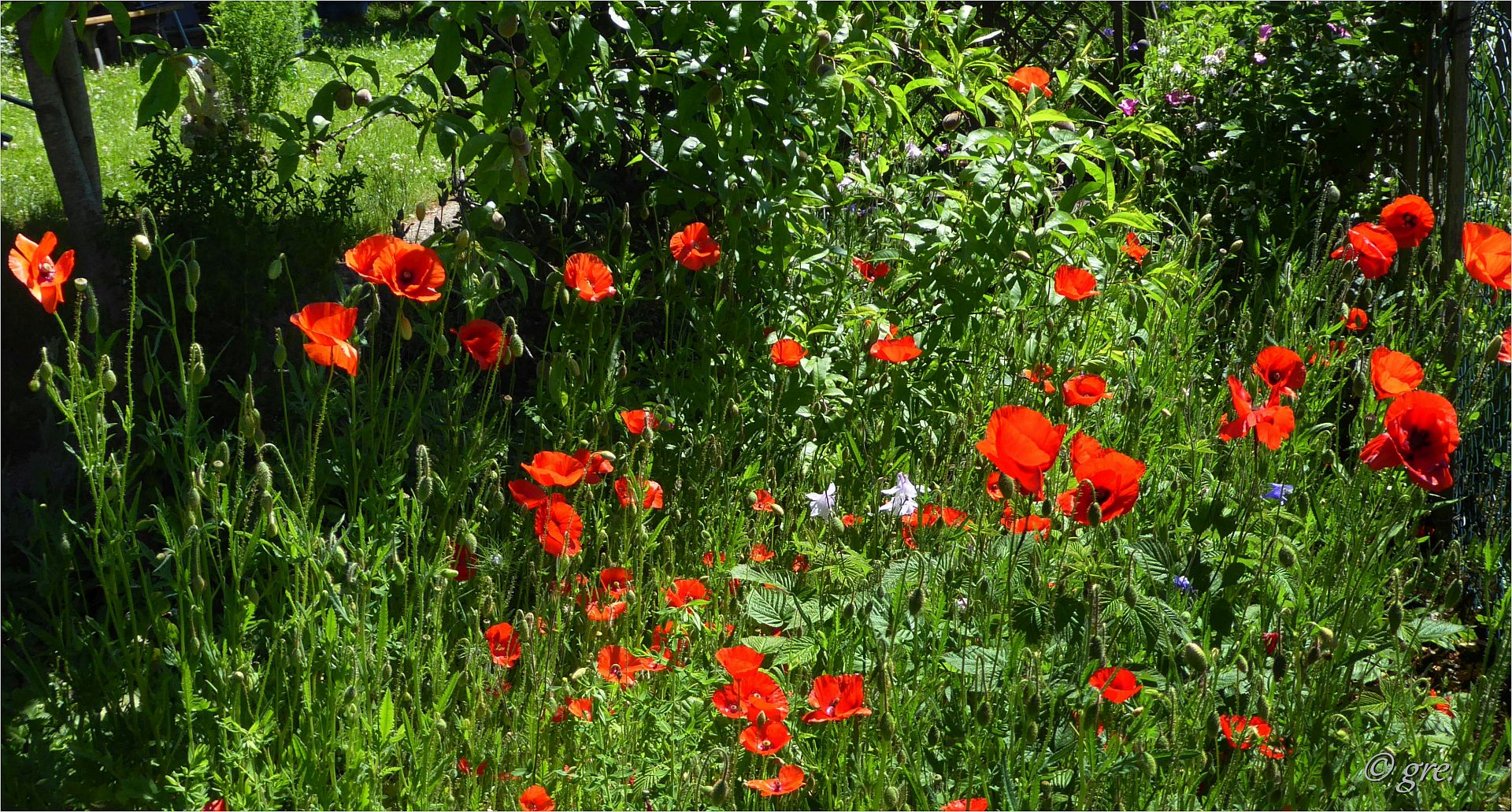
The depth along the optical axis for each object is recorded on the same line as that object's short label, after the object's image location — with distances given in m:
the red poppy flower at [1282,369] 1.89
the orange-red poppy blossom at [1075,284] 2.32
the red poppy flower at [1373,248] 2.15
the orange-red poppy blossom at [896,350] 2.25
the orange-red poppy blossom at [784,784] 1.47
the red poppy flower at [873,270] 2.66
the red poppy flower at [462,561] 2.06
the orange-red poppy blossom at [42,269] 1.59
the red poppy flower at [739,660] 1.57
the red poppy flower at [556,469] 1.94
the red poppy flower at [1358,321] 2.46
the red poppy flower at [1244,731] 1.58
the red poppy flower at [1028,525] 1.67
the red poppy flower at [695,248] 2.32
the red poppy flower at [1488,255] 1.81
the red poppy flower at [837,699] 1.52
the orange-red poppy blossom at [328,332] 1.68
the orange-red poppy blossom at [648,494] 2.12
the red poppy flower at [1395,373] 1.70
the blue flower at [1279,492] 1.89
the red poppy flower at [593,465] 2.05
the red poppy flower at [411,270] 1.82
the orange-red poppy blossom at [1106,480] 1.46
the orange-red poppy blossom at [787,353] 2.27
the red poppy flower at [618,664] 1.81
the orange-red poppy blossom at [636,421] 2.17
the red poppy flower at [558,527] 1.88
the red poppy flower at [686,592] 1.97
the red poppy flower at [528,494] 2.01
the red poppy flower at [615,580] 2.04
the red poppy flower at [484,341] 1.98
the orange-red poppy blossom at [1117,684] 1.54
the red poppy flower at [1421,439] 1.49
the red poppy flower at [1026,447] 1.40
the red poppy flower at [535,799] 1.54
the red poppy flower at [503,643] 1.83
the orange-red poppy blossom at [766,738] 1.52
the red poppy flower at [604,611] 1.95
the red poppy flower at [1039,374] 2.38
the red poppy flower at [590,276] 2.17
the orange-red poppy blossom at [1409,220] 2.16
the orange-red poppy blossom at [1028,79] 2.59
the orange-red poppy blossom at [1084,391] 2.00
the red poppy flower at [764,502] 2.11
